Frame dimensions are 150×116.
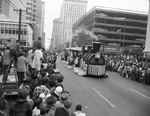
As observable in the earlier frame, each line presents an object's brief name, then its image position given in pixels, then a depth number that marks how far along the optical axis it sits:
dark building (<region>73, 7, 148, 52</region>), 64.75
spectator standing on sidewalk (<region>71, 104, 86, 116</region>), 4.82
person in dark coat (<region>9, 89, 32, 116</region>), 4.21
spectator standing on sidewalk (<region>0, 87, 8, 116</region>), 4.04
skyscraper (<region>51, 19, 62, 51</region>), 133.82
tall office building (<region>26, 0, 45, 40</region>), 97.25
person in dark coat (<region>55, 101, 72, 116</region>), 4.18
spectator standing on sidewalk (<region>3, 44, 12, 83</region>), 7.99
